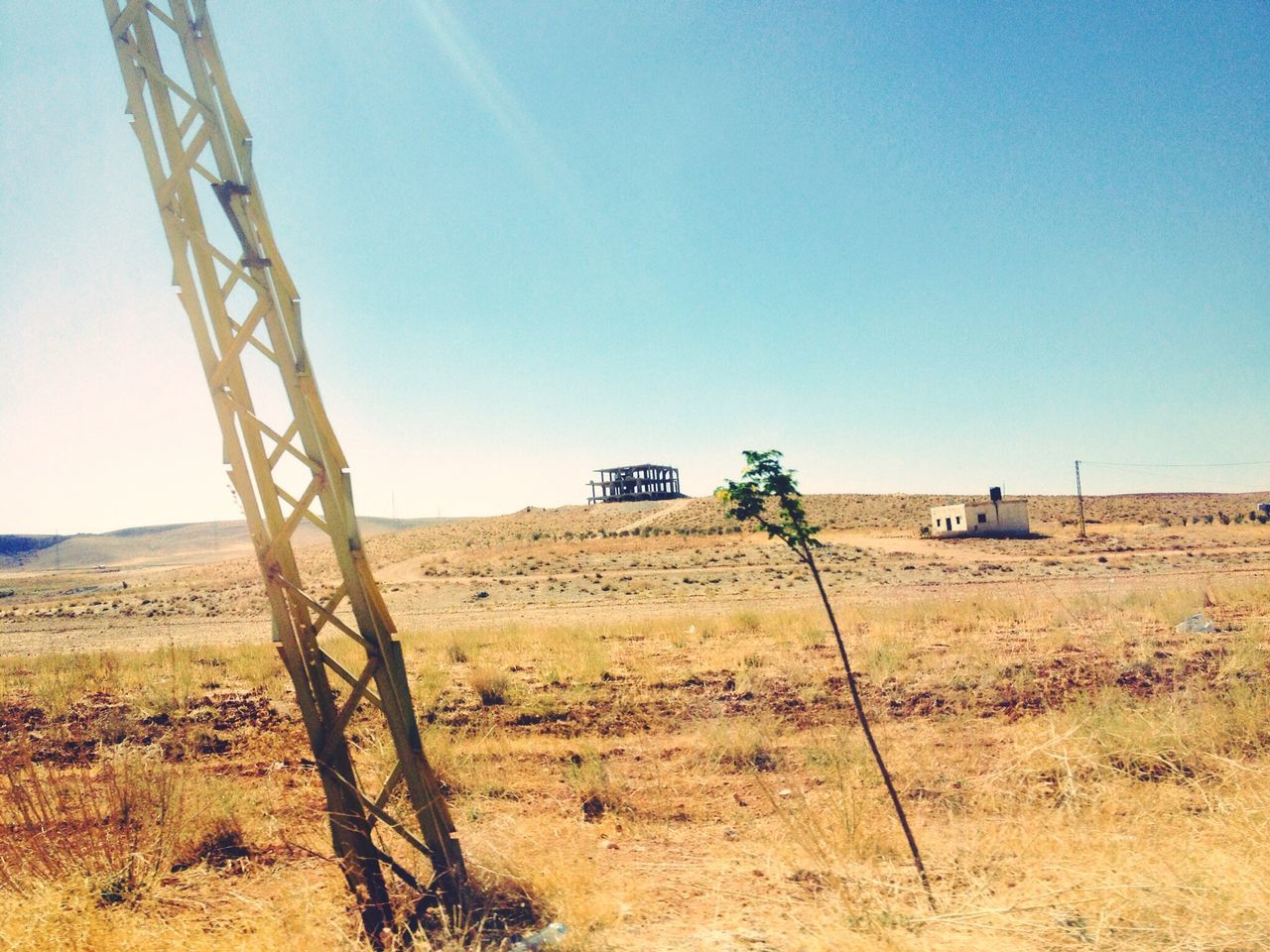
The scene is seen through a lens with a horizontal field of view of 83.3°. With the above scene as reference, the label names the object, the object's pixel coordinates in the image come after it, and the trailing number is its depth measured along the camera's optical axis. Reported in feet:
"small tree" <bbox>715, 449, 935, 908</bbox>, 16.12
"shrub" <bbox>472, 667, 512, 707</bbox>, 34.94
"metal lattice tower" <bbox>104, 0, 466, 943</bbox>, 11.89
